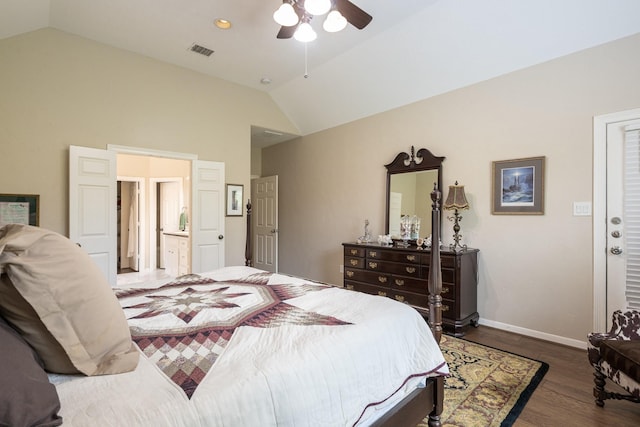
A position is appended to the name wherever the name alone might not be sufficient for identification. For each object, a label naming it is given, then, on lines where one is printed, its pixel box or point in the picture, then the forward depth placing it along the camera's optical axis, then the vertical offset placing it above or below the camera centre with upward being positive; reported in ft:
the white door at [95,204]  11.04 +0.22
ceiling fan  6.88 +4.64
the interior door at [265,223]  19.13 -0.69
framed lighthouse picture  10.30 +0.94
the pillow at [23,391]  2.20 -1.35
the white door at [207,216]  14.11 -0.22
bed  2.83 -1.66
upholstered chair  5.77 -2.76
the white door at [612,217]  8.79 -0.07
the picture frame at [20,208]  10.07 +0.04
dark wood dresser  10.59 -2.43
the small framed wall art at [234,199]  15.65 +0.62
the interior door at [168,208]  22.15 +0.20
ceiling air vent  12.28 +6.44
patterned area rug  6.26 -4.01
